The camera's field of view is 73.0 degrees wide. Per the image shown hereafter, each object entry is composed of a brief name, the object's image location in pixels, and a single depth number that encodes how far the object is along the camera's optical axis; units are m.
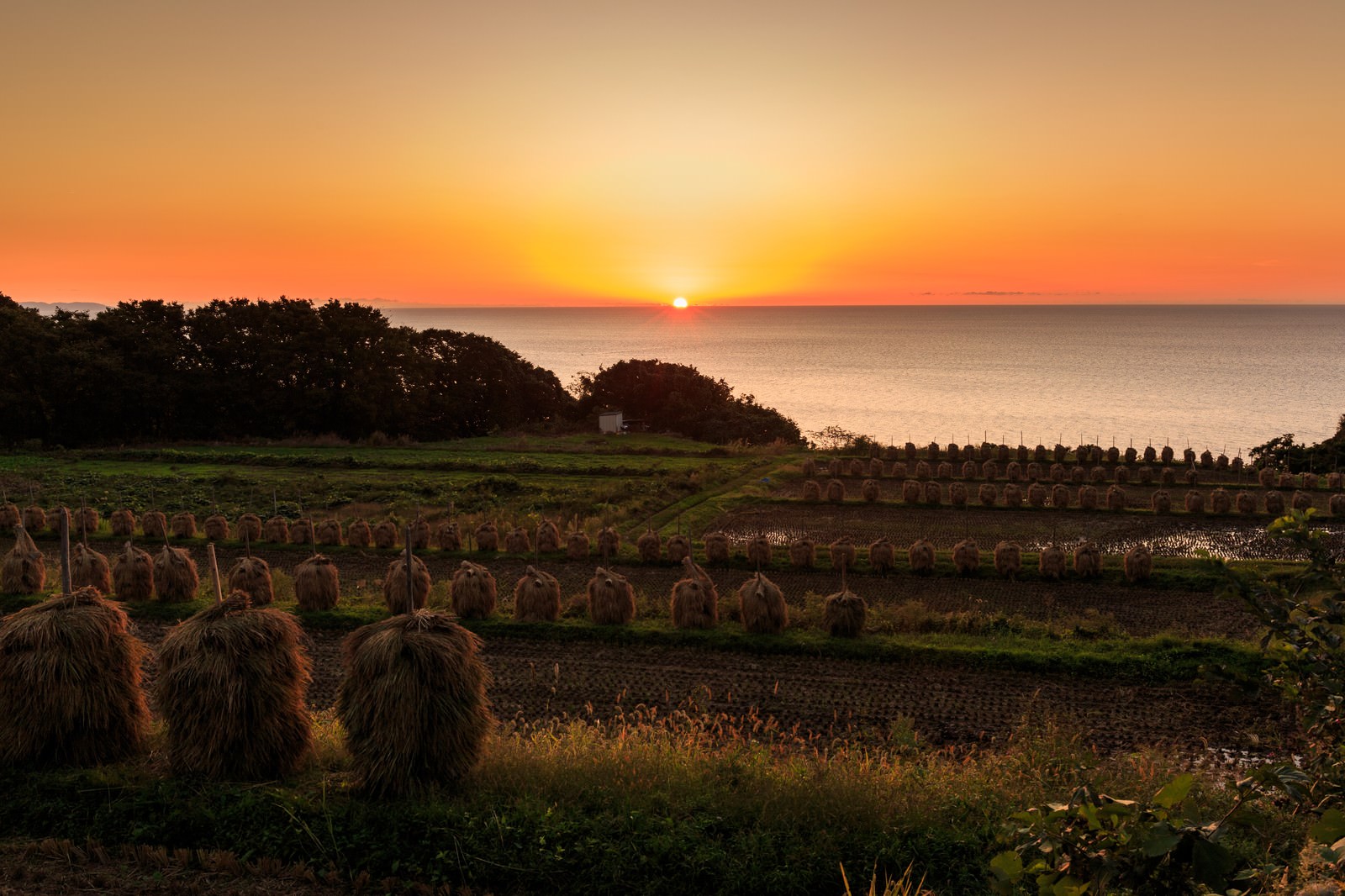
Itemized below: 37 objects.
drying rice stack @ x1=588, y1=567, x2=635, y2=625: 19.80
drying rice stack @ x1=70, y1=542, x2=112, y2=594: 21.89
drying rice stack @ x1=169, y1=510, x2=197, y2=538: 29.45
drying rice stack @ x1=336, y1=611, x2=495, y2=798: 9.97
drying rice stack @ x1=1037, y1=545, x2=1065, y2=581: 24.17
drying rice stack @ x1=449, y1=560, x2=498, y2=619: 20.27
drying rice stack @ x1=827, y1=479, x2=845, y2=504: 35.75
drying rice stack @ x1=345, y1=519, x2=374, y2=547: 28.23
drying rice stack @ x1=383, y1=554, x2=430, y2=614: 20.59
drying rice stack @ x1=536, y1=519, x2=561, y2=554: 27.38
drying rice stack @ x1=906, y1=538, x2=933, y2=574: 24.94
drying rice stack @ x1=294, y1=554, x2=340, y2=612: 20.92
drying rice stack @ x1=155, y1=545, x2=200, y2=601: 21.70
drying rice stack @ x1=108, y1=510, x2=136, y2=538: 29.56
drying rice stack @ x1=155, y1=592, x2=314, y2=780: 10.17
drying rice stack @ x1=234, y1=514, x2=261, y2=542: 28.67
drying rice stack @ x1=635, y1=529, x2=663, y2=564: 26.27
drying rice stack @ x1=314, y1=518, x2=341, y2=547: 28.48
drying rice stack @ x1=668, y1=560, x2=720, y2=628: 19.59
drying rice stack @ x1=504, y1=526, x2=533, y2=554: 27.38
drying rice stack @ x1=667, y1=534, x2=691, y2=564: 26.25
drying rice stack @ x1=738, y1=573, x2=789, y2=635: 19.20
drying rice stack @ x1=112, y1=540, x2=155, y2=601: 21.67
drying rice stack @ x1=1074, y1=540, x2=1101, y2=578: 24.03
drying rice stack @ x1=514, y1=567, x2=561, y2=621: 20.05
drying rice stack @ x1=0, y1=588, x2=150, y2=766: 10.41
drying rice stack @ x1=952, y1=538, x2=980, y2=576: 24.73
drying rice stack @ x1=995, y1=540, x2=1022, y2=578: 24.52
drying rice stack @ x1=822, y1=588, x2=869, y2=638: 18.94
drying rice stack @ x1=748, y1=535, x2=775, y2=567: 25.73
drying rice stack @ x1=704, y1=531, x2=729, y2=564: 26.08
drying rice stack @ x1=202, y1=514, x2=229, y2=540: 29.06
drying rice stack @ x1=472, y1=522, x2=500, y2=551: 27.73
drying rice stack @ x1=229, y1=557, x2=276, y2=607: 21.23
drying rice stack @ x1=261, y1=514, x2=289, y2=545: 28.62
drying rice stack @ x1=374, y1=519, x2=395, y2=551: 27.94
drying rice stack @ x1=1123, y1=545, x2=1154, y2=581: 23.50
